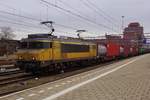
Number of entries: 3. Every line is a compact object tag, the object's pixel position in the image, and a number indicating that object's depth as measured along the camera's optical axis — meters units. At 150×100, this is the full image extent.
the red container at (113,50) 43.22
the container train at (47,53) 21.20
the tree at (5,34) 100.87
